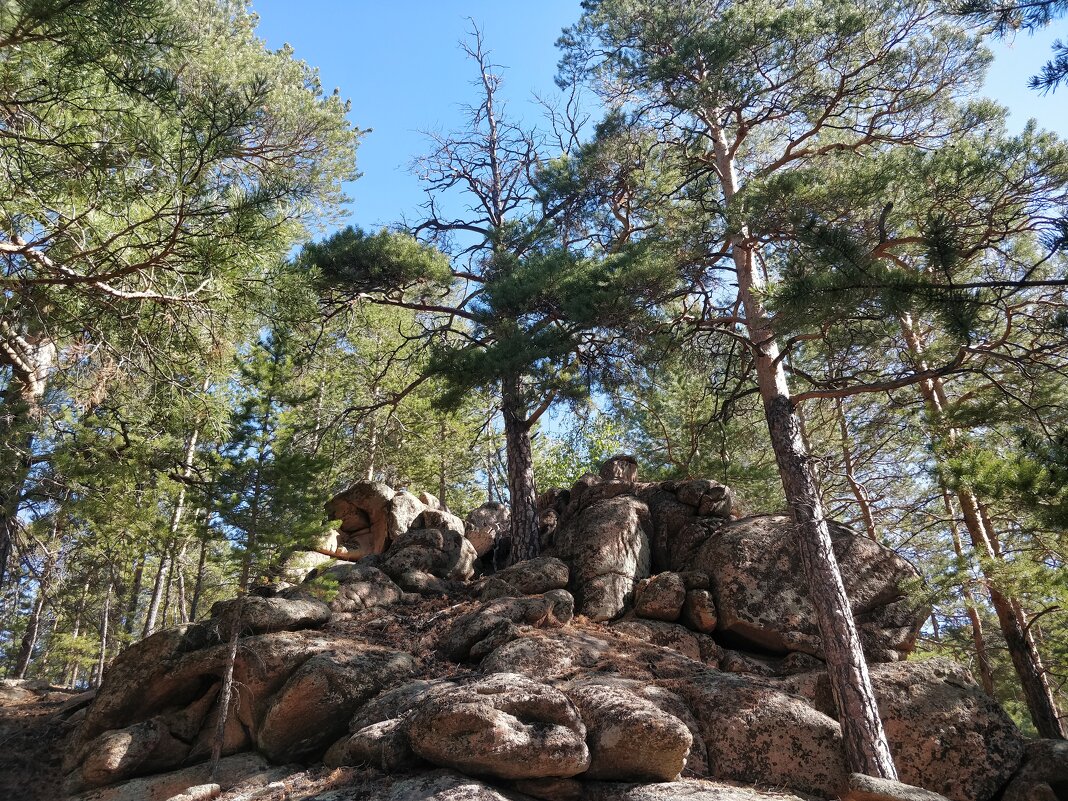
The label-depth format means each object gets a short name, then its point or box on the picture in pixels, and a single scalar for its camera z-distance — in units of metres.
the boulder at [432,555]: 12.47
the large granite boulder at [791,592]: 9.64
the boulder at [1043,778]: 7.00
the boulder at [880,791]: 5.62
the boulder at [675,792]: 6.18
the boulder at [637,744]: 6.46
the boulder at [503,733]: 6.19
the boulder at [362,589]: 10.88
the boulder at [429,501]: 15.92
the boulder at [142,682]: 8.81
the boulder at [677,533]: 11.32
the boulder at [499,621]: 9.02
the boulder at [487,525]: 14.09
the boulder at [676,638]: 9.58
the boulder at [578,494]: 12.72
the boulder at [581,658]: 8.30
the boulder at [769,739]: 7.13
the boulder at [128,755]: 8.04
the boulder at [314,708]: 7.95
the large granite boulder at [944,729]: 7.44
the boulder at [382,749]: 6.61
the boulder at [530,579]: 10.55
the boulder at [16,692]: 11.46
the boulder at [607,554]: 10.49
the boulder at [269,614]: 9.34
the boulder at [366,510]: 14.58
